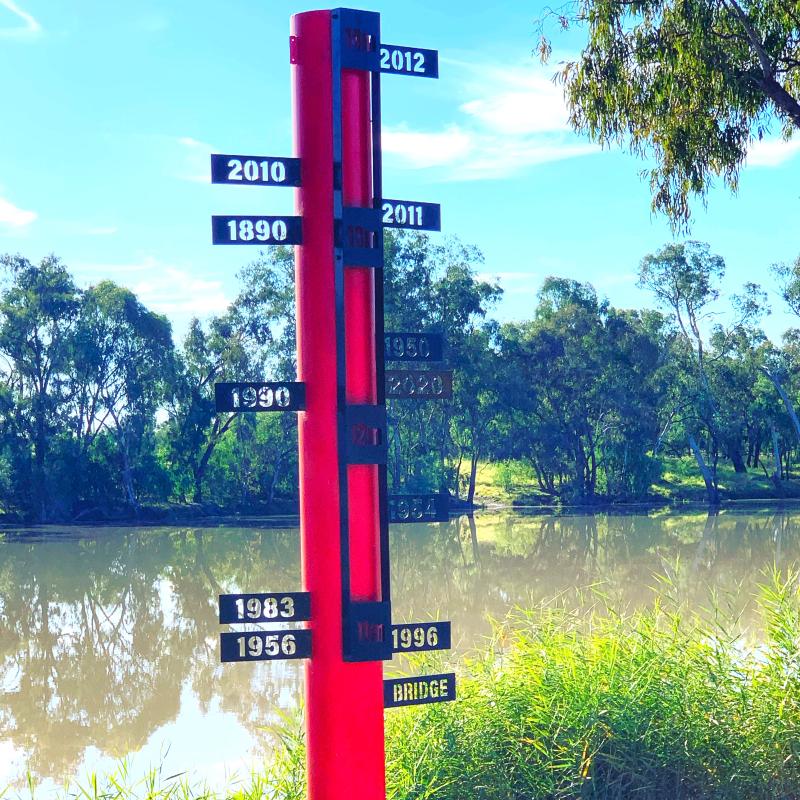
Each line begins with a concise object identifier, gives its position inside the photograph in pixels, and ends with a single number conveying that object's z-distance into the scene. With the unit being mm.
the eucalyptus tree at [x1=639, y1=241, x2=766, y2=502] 29828
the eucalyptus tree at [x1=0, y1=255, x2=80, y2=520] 28312
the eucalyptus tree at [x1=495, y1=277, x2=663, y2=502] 30375
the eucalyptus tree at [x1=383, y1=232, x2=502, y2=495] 27516
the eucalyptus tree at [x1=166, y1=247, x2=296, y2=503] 28109
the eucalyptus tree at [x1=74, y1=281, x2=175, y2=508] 28750
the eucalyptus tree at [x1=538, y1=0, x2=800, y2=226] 6184
